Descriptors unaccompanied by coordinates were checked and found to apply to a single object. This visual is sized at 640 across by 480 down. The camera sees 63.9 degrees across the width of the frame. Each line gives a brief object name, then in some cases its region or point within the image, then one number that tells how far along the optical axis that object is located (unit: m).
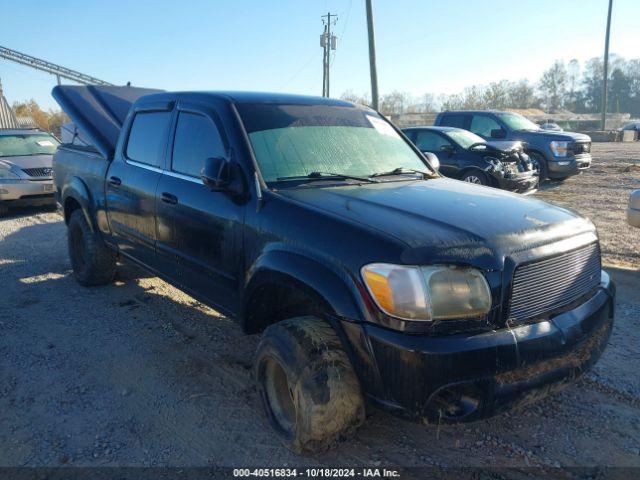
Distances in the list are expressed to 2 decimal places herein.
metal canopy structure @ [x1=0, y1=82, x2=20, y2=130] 23.53
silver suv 9.45
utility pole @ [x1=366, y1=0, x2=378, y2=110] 17.77
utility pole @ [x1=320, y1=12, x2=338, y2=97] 34.33
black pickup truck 2.24
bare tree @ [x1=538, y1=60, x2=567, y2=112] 95.94
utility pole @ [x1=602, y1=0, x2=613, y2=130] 36.31
